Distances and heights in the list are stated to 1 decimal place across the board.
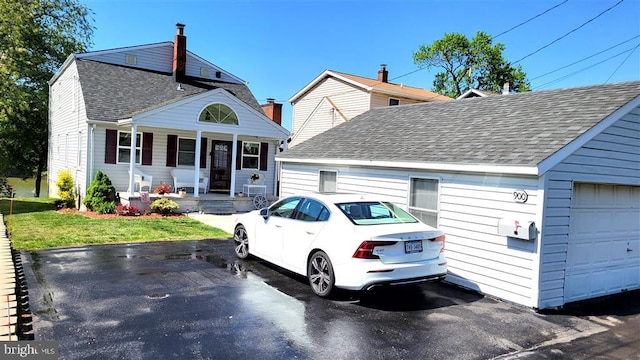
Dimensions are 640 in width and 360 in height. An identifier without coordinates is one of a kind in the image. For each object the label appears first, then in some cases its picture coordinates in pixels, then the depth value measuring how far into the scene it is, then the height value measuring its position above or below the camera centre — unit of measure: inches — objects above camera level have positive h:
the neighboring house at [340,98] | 1062.4 +199.1
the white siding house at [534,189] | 256.1 -5.9
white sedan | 235.0 -41.5
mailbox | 250.8 -28.3
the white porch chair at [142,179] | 642.2 -25.5
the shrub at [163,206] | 594.9 -59.2
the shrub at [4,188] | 996.9 -77.5
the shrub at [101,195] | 582.1 -49.6
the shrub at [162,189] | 638.5 -38.8
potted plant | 746.2 -15.7
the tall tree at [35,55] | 964.6 +251.6
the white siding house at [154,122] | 631.8 +63.6
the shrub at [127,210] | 573.3 -66.0
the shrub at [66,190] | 652.7 -48.6
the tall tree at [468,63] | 1855.3 +511.3
